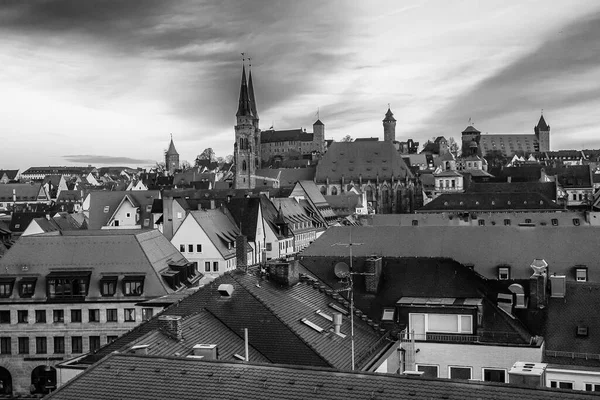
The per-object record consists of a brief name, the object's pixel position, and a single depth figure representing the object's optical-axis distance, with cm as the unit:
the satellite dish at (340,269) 3600
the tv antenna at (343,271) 3544
